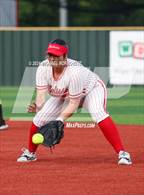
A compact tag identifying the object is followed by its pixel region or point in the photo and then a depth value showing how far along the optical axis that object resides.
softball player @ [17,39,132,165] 18.02
